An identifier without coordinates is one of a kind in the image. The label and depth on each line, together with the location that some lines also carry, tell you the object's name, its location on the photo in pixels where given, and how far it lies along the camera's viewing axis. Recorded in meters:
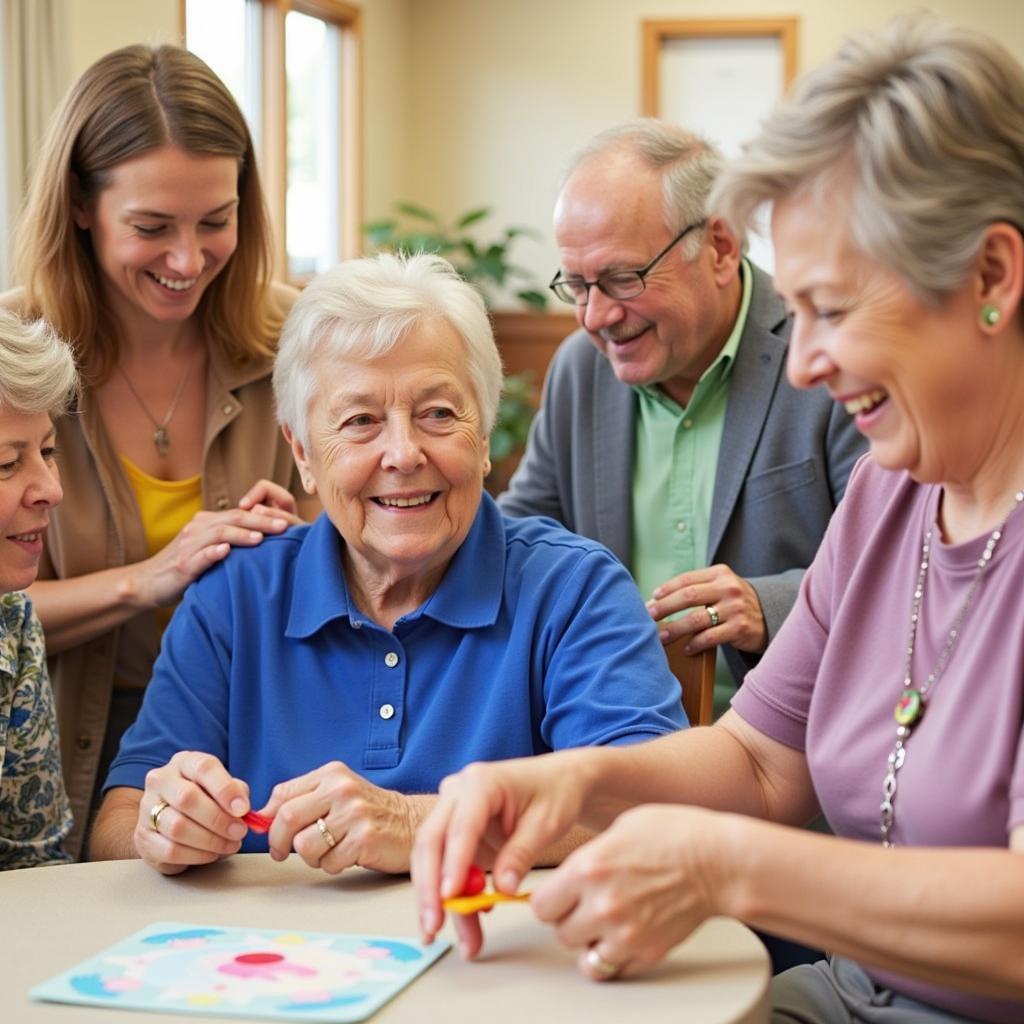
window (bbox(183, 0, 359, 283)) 6.98
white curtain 5.00
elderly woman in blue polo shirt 1.96
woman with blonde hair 2.61
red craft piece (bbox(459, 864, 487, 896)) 1.38
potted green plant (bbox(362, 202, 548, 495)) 8.09
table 1.31
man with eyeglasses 2.78
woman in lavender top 1.27
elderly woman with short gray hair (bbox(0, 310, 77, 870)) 2.03
